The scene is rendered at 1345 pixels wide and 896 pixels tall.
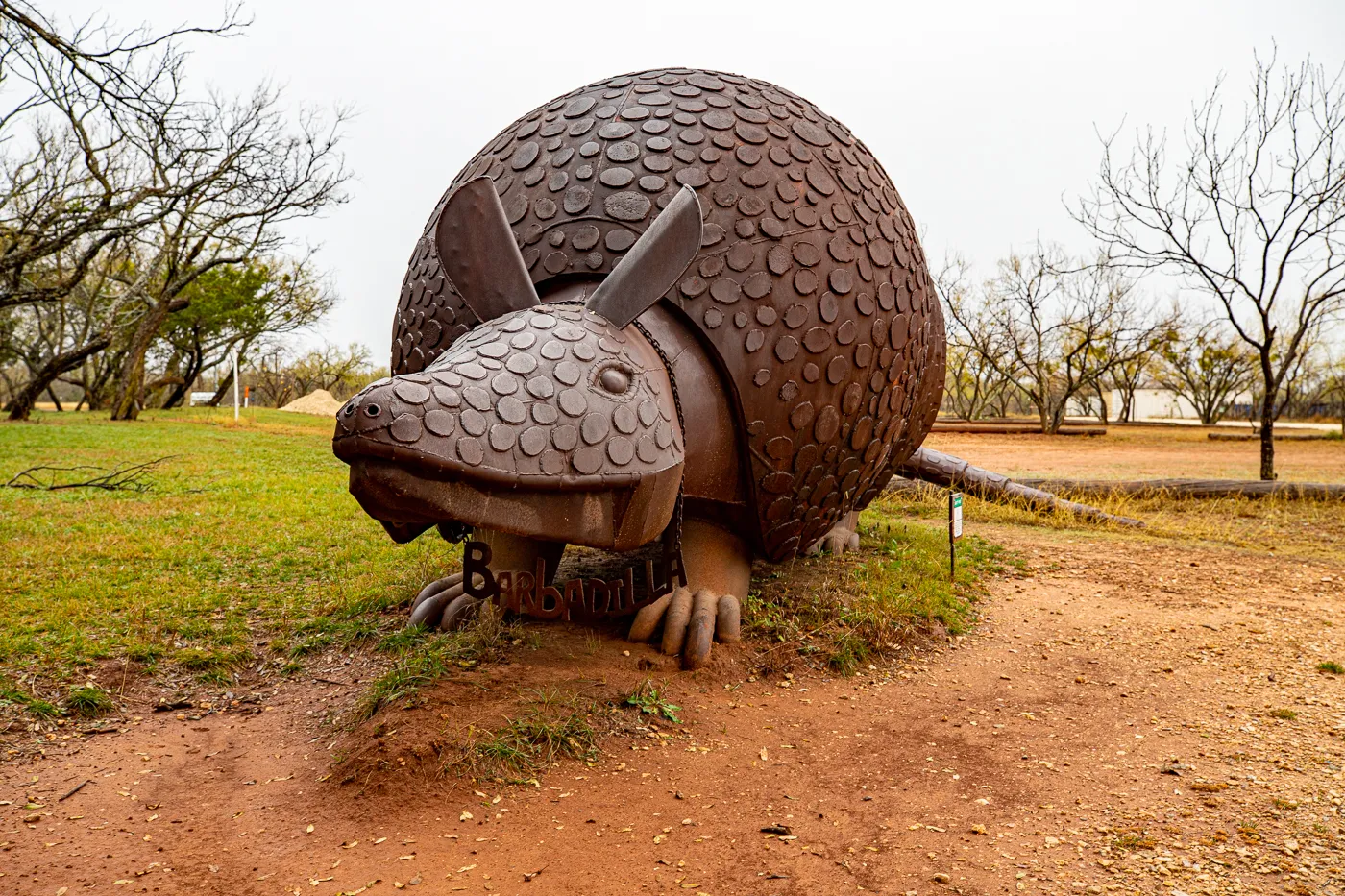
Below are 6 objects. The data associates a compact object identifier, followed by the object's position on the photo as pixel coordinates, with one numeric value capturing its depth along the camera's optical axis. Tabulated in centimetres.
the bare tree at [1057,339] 2305
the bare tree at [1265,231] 1032
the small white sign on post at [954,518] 462
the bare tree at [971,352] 2623
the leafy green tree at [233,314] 2367
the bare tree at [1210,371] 2722
